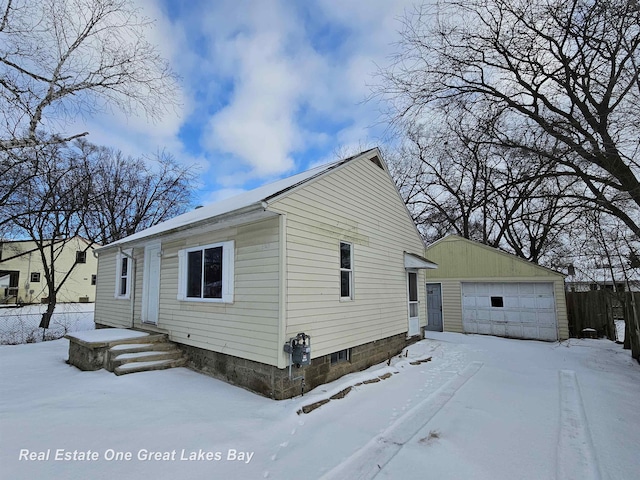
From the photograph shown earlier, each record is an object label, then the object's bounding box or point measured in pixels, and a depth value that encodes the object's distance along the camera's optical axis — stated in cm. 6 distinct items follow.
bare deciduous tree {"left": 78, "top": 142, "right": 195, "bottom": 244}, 1995
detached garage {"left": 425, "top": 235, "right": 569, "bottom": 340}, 1273
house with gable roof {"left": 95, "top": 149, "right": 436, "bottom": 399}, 569
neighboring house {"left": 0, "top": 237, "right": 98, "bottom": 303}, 2855
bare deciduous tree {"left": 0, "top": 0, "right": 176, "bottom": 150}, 543
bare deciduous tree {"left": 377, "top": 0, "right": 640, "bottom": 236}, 658
